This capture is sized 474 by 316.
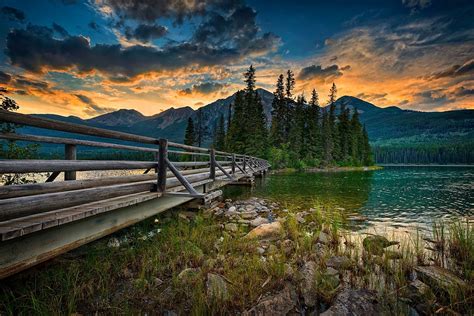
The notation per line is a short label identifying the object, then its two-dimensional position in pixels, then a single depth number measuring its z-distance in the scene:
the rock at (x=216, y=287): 3.70
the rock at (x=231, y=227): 7.39
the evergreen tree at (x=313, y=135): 54.67
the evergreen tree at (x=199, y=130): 65.26
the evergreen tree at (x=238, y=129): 44.59
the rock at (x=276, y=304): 3.44
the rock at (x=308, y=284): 3.89
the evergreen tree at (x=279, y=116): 52.62
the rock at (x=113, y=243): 5.59
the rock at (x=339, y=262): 5.00
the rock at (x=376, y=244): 5.90
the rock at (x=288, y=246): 5.71
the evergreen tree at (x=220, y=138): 57.52
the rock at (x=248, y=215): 9.55
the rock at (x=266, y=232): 6.82
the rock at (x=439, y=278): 3.87
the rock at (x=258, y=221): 8.44
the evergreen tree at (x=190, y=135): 56.56
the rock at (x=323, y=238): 6.50
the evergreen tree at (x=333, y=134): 58.69
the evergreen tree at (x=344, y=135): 61.84
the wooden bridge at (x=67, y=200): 2.66
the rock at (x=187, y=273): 4.33
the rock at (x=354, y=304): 3.50
